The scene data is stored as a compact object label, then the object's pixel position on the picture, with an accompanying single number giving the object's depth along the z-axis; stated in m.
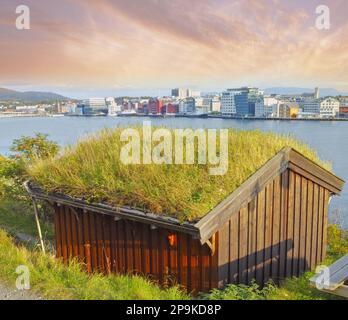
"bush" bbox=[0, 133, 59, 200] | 10.45
